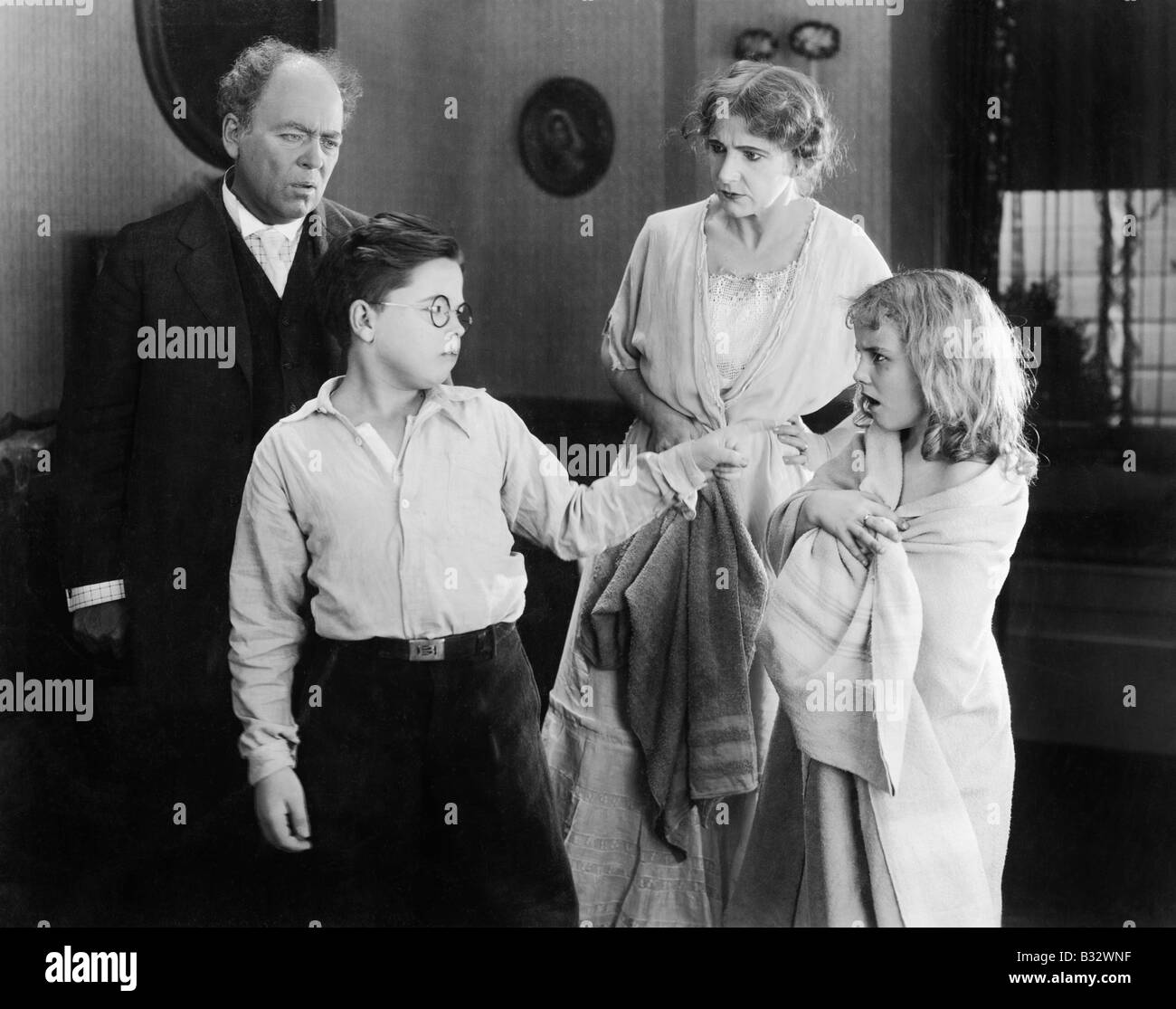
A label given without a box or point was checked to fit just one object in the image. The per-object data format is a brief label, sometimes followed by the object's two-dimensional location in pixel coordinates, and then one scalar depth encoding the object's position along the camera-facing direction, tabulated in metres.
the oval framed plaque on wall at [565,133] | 2.73
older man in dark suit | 2.67
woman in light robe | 2.62
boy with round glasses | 2.53
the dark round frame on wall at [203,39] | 2.68
